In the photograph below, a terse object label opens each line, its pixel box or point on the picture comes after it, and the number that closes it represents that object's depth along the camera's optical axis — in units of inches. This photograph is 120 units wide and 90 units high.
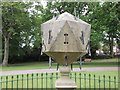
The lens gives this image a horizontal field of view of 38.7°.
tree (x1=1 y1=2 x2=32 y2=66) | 898.1
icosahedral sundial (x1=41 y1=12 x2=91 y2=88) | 153.6
